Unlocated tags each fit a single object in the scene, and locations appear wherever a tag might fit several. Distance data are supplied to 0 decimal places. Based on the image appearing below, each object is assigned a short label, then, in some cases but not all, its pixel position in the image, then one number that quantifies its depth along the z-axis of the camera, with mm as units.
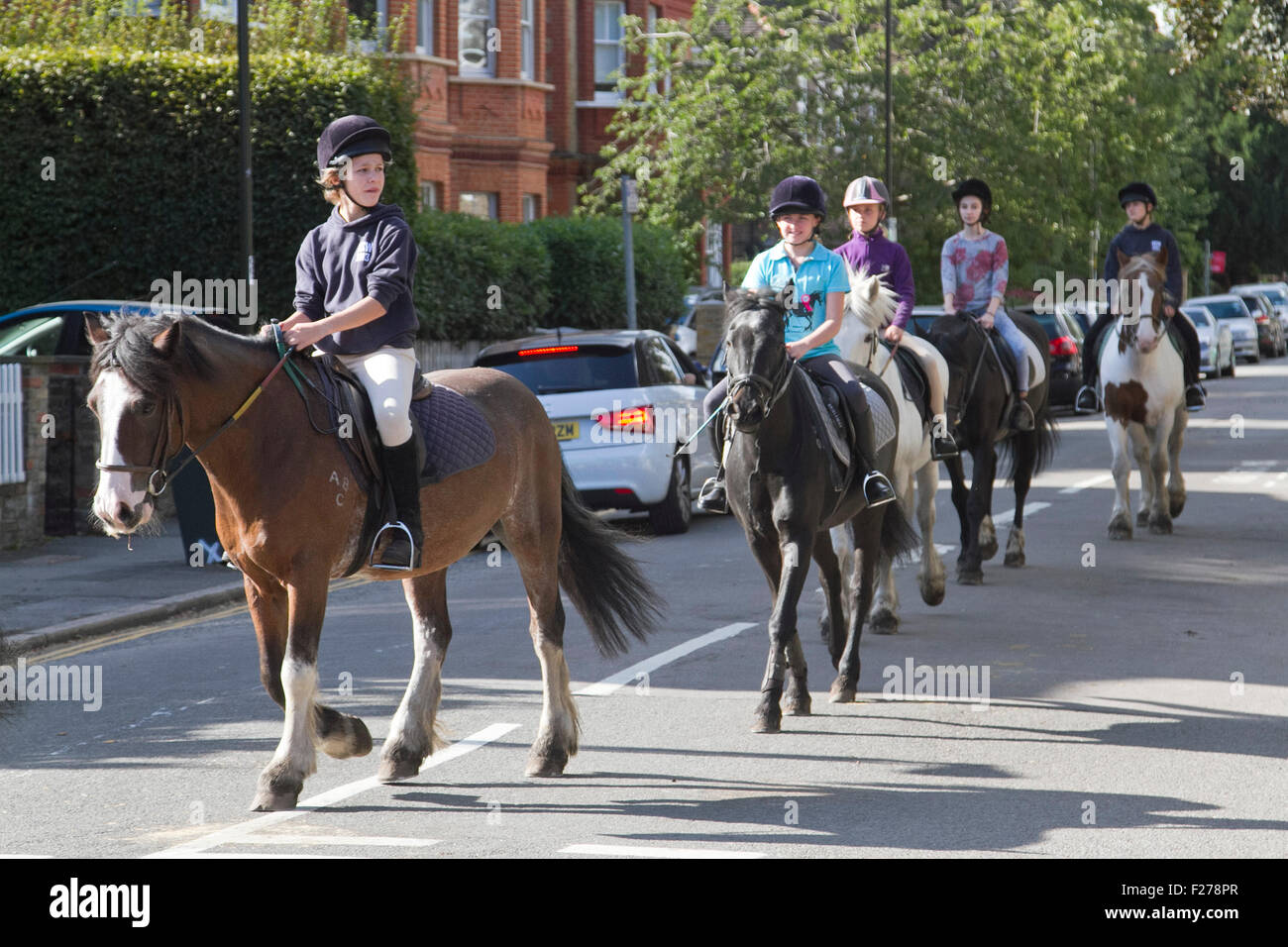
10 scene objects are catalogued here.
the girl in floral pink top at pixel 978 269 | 13125
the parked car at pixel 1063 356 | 29594
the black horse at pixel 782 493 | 7957
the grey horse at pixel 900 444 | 10422
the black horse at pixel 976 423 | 12844
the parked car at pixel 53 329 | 17406
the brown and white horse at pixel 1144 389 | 15141
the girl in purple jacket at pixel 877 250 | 10727
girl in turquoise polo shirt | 8781
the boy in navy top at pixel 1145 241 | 15242
